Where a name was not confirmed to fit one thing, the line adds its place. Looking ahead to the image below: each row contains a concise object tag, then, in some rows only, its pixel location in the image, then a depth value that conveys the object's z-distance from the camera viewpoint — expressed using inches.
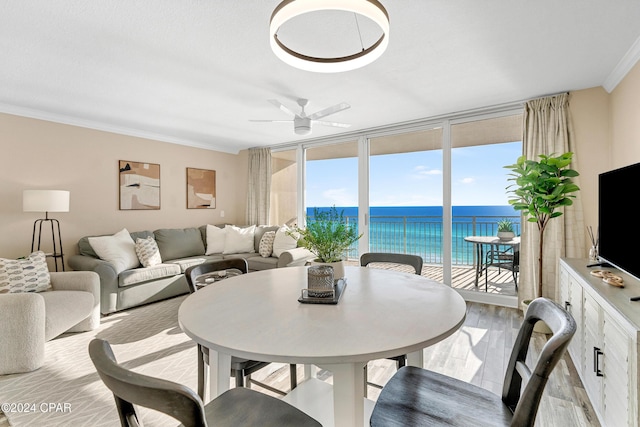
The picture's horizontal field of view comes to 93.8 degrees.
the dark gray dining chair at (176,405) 24.0
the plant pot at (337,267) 60.9
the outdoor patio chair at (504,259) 152.9
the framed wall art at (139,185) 175.6
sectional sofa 138.6
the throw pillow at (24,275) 108.1
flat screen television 64.7
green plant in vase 58.6
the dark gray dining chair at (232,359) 55.1
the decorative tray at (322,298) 51.6
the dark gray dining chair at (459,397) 39.3
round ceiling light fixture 46.3
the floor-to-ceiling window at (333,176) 192.1
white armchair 87.4
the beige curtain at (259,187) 226.1
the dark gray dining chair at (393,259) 79.4
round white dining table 35.2
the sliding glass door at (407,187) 166.4
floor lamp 128.0
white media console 50.1
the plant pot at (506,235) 149.9
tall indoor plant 107.5
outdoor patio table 145.5
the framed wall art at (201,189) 210.2
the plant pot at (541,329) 115.9
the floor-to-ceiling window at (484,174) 149.5
